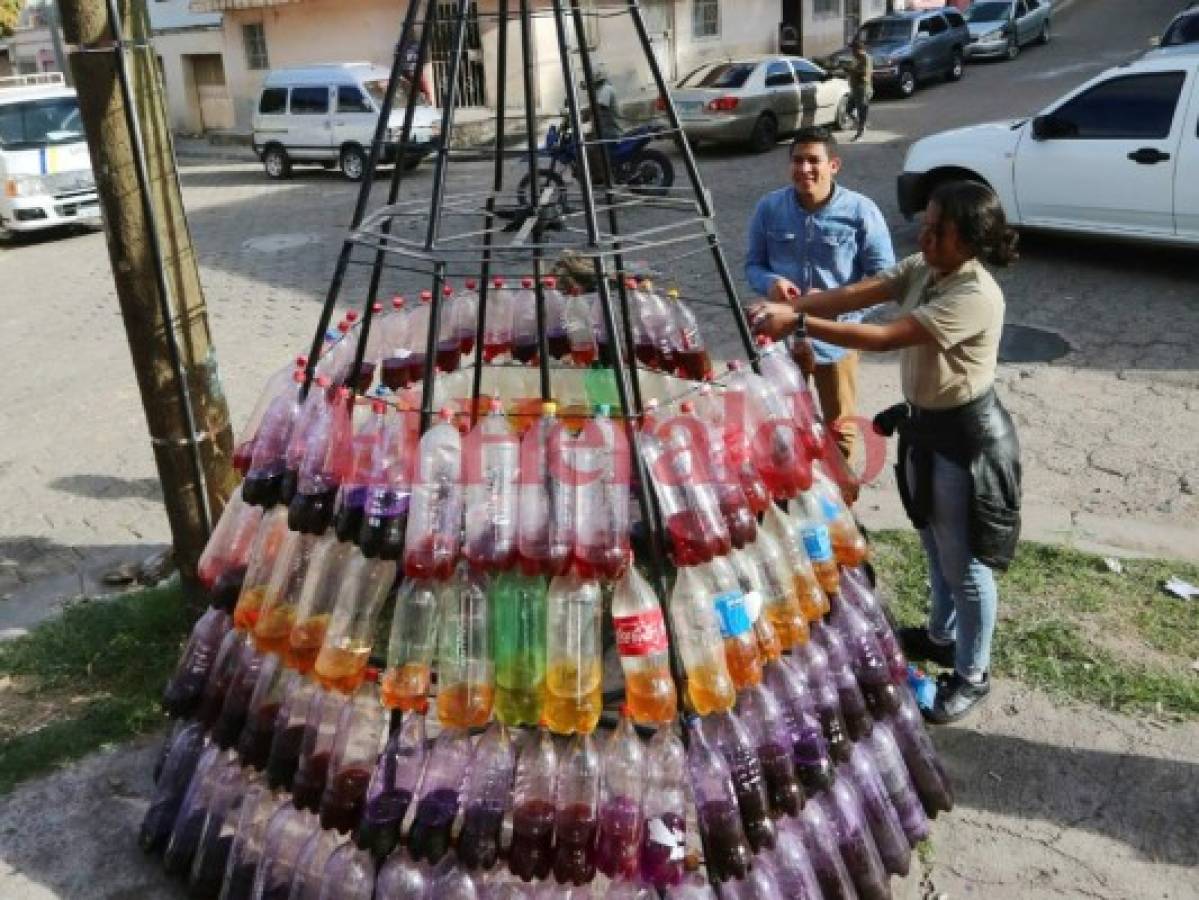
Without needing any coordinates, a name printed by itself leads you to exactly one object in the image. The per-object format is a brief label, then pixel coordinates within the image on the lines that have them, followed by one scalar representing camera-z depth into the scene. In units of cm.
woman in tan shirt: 338
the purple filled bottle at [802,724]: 298
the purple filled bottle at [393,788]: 282
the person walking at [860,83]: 1836
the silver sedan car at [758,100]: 1758
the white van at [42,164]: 1512
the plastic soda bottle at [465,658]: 278
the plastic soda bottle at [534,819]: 273
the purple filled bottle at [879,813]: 317
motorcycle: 1380
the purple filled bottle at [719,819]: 279
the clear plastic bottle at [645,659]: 274
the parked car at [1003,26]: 2709
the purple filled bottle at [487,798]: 276
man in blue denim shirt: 469
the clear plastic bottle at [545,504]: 280
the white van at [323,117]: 1866
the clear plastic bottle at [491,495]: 281
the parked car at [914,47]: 2303
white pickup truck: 917
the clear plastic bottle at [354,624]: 292
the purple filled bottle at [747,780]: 284
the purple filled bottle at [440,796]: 278
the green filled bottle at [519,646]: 279
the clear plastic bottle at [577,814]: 272
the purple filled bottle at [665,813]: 275
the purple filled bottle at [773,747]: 290
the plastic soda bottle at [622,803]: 273
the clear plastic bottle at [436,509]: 281
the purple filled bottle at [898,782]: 326
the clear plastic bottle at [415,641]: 285
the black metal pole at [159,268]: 399
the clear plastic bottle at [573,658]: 279
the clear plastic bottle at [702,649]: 284
